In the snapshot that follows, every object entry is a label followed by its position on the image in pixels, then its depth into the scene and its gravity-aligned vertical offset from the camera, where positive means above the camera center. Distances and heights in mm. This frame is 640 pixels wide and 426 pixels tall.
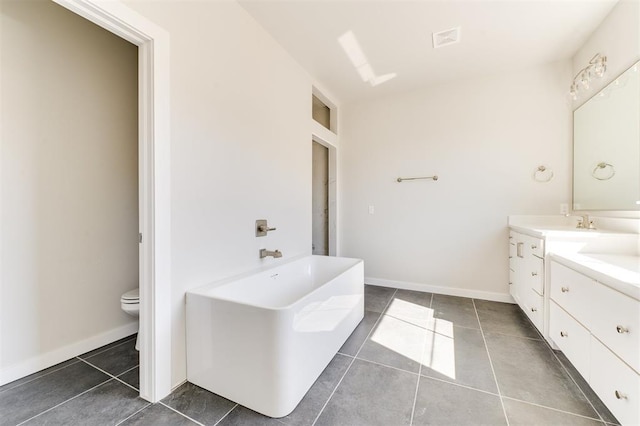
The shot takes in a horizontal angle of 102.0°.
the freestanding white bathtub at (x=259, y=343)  1251 -724
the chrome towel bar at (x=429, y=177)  3095 +382
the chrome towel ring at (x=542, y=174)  2639 +356
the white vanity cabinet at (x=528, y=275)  1906 -555
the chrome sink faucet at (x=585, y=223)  2185 -123
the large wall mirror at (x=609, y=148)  1786 +488
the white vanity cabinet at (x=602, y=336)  1026 -616
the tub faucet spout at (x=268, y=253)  2164 -376
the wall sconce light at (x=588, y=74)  2047 +1137
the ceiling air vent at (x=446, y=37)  2158 +1481
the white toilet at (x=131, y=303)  1814 -667
